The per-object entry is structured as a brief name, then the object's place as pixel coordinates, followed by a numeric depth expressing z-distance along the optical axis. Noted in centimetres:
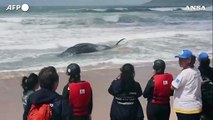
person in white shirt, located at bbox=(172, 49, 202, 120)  362
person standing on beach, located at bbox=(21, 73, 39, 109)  365
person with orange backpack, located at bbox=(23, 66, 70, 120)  273
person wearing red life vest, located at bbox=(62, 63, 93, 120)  372
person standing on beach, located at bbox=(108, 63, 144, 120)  382
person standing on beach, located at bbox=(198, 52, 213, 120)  388
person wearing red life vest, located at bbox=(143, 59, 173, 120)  404
